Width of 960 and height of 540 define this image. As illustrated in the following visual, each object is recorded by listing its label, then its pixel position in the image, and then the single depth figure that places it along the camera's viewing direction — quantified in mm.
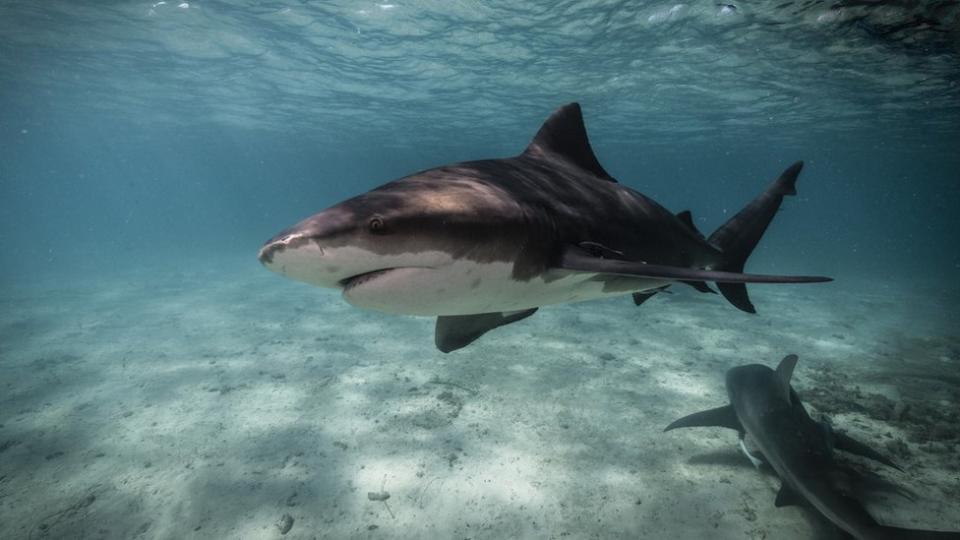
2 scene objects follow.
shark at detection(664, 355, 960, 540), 3500
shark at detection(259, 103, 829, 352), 1871
